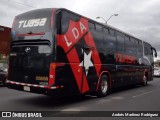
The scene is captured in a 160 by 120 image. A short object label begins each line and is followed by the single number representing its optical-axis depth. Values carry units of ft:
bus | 27.78
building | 81.76
